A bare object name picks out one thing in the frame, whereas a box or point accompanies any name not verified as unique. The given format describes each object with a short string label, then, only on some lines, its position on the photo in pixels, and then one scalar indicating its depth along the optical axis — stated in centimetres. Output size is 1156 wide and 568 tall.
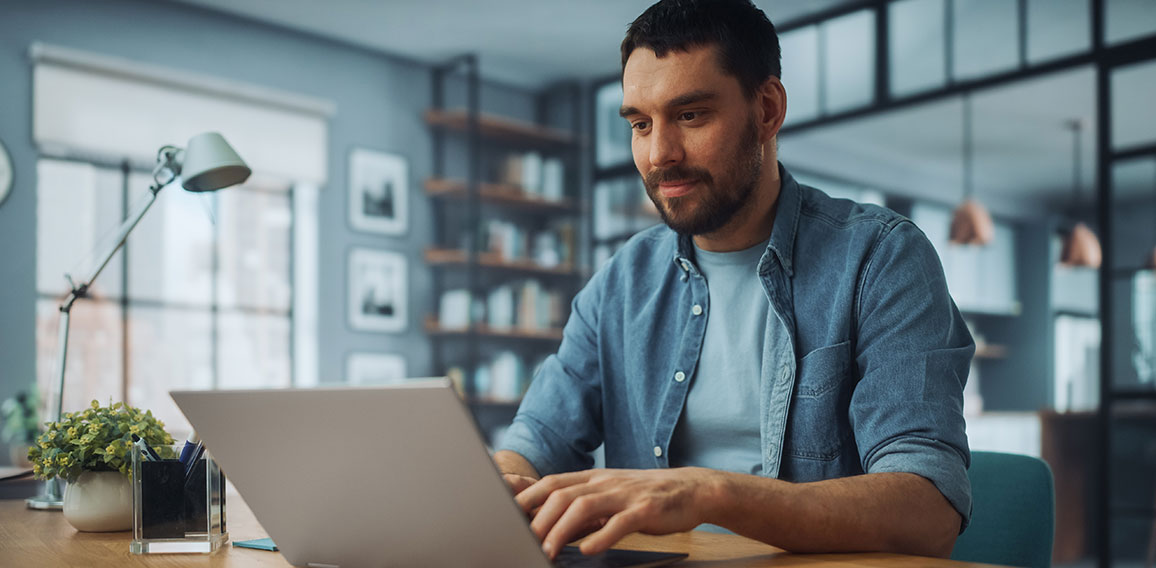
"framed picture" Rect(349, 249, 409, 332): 541
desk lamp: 171
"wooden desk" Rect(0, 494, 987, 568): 91
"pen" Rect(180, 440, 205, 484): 106
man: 103
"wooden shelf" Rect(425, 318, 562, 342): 554
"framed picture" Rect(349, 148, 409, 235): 547
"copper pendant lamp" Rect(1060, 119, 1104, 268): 606
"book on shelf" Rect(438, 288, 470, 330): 560
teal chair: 124
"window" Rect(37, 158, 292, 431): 445
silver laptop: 72
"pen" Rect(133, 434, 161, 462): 106
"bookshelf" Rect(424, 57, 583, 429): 561
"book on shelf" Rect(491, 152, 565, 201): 595
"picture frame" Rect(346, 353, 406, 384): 533
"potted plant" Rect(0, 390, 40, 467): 386
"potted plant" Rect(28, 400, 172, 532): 122
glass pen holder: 103
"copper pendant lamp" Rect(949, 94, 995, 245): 566
